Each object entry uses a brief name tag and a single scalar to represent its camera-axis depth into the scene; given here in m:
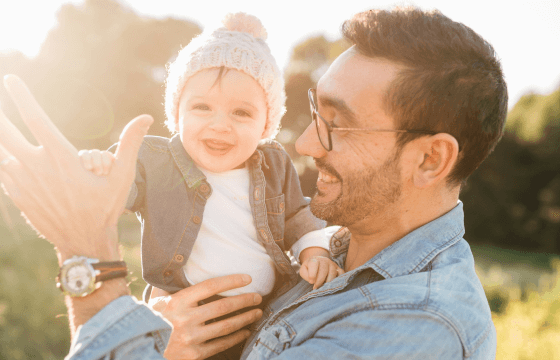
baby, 0.65
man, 0.50
